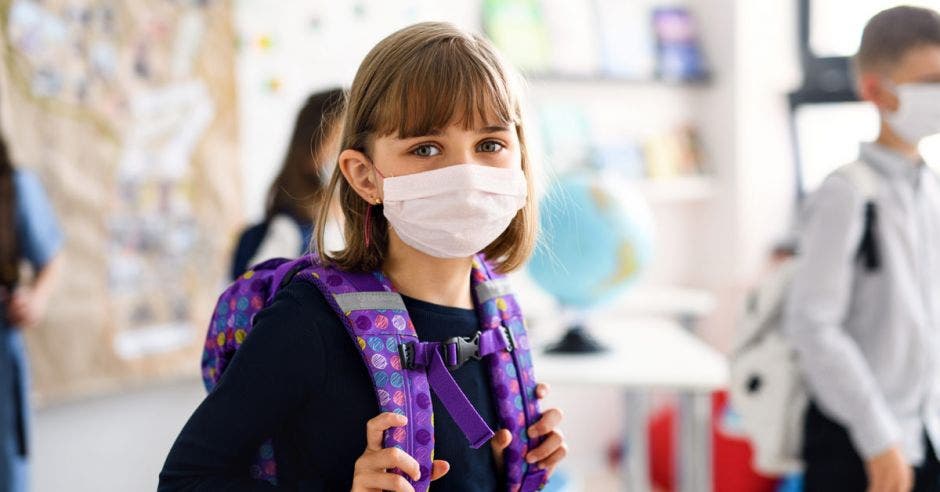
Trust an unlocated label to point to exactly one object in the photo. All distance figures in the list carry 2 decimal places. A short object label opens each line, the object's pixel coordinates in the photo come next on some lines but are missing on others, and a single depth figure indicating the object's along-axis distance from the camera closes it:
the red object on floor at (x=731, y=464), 3.25
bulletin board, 2.46
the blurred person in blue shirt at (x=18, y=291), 2.18
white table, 2.02
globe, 2.08
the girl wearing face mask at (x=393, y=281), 0.86
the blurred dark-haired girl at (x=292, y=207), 1.92
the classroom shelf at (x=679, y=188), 3.70
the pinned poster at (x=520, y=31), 3.45
